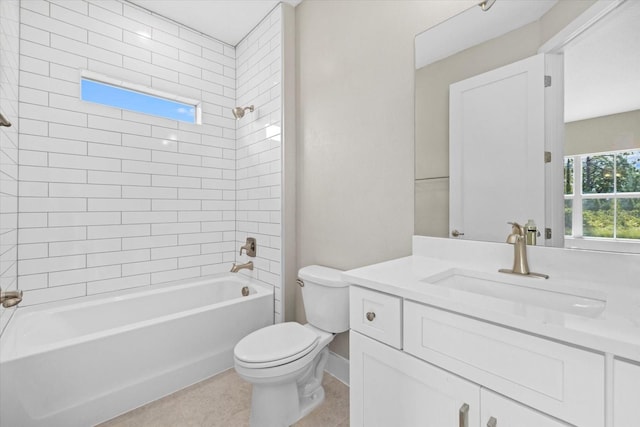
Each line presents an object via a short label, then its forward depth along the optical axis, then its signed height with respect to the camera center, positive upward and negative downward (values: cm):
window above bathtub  217 +94
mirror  93 +55
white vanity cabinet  62 -44
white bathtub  140 -82
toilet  142 -74
